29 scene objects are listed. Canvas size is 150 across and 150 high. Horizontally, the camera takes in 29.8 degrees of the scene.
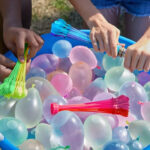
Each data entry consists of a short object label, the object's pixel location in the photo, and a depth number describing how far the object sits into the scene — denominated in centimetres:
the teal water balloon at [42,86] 89
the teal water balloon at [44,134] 79
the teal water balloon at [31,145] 73
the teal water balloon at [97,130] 76
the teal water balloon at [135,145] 76
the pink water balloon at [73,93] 97
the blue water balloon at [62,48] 105
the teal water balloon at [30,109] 79
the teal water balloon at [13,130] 74
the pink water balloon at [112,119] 85
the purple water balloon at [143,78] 106
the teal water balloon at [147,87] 98
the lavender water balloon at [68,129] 73
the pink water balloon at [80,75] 97
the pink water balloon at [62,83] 94
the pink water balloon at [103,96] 89
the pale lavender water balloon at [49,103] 83
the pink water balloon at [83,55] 103
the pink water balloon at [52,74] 100
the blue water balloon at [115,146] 72
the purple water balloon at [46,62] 106
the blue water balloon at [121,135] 80
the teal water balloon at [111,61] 104
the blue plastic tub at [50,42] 111
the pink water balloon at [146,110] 87
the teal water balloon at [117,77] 95
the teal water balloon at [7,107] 83
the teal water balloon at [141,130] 80
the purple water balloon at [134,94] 89
